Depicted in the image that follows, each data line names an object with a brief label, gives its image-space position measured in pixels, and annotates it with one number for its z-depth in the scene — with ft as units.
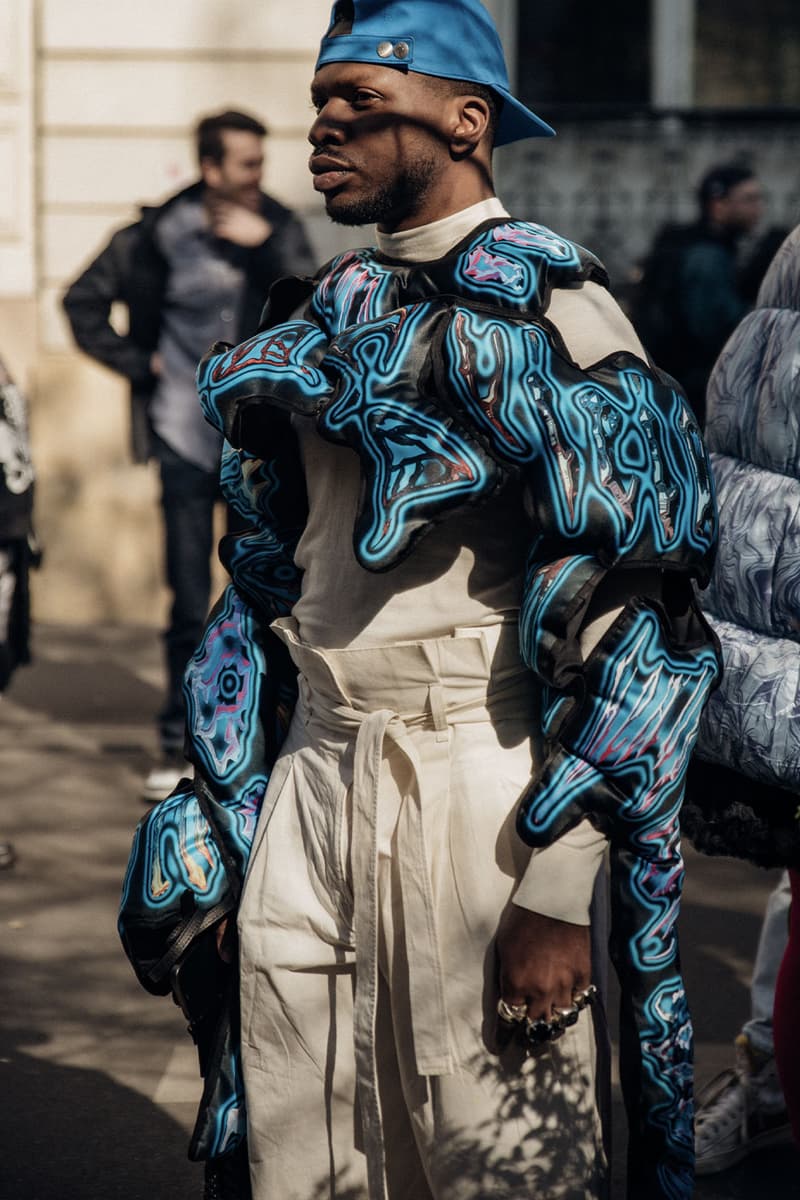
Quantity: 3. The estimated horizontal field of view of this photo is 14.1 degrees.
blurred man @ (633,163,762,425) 47.33
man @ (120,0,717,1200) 13.25
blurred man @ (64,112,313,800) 39.81
